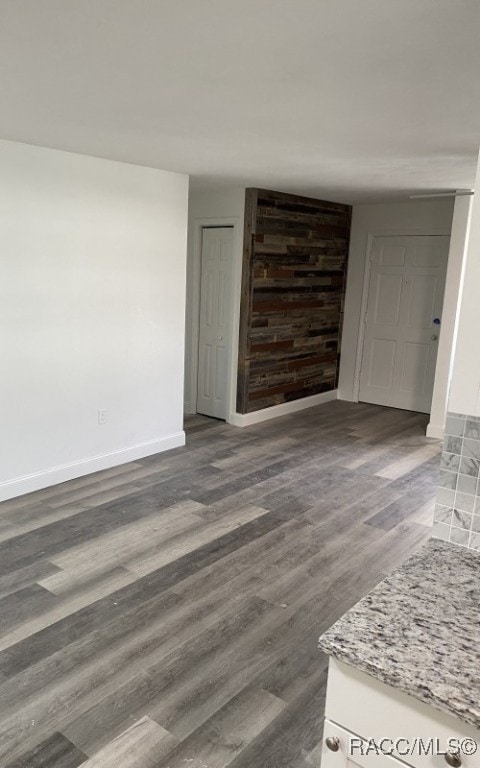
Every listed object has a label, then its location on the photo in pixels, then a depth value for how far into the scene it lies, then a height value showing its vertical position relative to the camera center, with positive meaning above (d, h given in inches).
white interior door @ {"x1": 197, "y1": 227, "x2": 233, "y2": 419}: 225.6 -21.0
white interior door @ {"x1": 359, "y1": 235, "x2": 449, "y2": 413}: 250.8 -19.2
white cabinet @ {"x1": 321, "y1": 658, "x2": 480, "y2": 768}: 43.2 -35.6
